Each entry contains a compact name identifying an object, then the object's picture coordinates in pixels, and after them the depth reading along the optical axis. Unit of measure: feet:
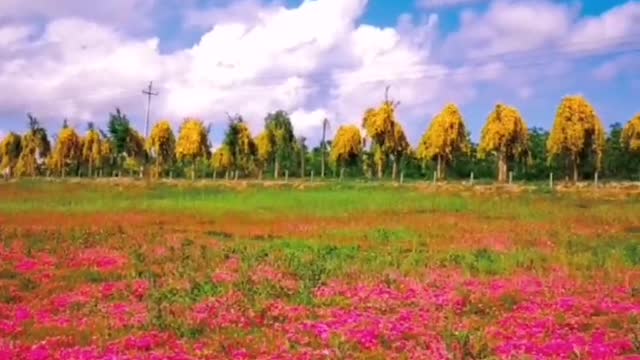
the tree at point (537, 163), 395.34
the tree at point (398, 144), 305.32
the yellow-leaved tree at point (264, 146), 352.49
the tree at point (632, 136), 298.35
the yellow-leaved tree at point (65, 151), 393.09
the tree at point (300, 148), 395.07
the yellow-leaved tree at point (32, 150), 399.65
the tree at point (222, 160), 366.26
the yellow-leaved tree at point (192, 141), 347.97
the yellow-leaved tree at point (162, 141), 355.15
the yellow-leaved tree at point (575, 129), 253.24
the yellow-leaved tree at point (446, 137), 283.59
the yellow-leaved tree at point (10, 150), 411.75
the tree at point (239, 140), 352.49
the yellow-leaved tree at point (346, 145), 336.29
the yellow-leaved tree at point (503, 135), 271.28
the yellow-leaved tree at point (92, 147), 398.42
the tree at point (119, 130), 367.45
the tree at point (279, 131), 354.13
